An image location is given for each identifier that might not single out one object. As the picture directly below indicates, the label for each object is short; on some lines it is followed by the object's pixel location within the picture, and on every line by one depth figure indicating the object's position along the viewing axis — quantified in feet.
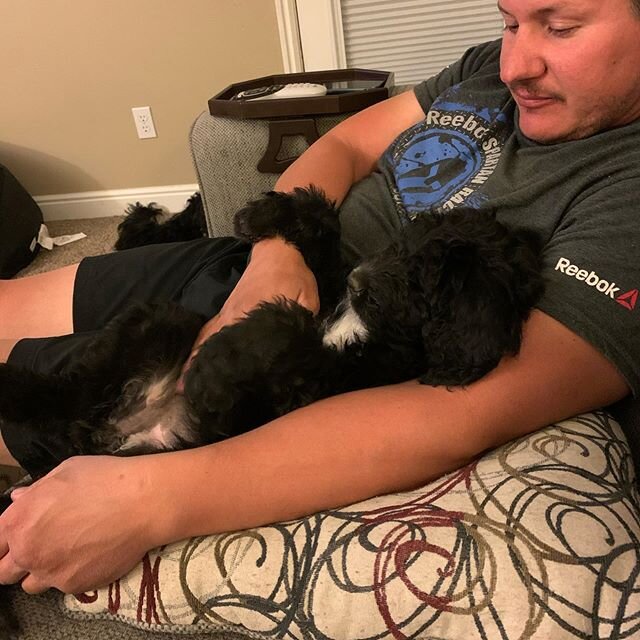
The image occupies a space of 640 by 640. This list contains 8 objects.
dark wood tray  5.64
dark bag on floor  8.54
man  2.48
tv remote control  5.86
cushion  2.18
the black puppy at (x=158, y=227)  6.59
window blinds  8.43
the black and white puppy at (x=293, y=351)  2.87
